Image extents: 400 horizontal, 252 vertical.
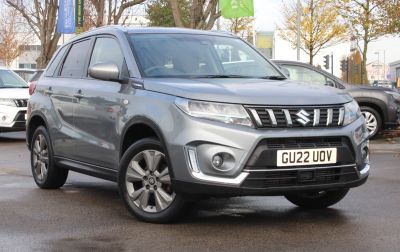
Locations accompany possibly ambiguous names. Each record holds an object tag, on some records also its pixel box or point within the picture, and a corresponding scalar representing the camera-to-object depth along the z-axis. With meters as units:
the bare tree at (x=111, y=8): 28.48
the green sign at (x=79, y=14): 28.53
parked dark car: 13.80
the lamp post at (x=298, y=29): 32.97
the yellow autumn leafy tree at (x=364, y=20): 30.26
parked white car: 14.34
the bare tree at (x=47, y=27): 32.50
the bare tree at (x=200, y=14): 20.92
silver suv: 5.09
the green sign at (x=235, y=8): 18.14
